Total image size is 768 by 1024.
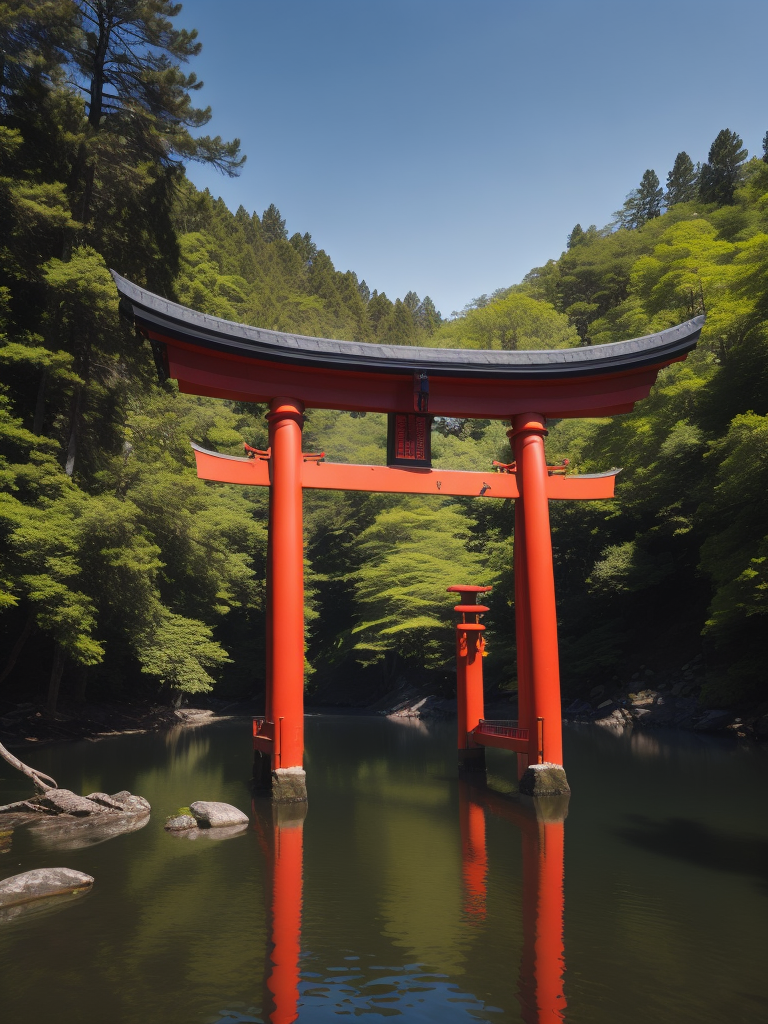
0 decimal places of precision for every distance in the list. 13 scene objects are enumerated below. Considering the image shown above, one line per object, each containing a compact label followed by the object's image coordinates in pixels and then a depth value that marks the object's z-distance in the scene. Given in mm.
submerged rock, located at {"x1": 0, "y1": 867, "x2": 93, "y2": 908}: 7086
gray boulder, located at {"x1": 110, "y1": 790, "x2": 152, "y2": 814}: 11156
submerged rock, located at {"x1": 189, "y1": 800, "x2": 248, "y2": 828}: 10430
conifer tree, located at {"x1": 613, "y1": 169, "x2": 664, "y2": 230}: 62562
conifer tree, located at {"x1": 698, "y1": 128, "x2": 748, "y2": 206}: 50188
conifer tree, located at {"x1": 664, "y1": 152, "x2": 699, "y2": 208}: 61188
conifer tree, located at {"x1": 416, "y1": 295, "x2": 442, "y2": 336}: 77688
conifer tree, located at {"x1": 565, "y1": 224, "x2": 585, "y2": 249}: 68188
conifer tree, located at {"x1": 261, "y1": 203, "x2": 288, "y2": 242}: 73625
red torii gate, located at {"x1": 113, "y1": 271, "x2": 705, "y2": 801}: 11609
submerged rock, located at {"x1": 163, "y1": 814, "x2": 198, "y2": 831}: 10227
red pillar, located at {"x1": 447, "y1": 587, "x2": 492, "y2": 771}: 14914
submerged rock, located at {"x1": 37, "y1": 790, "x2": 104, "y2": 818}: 10898
